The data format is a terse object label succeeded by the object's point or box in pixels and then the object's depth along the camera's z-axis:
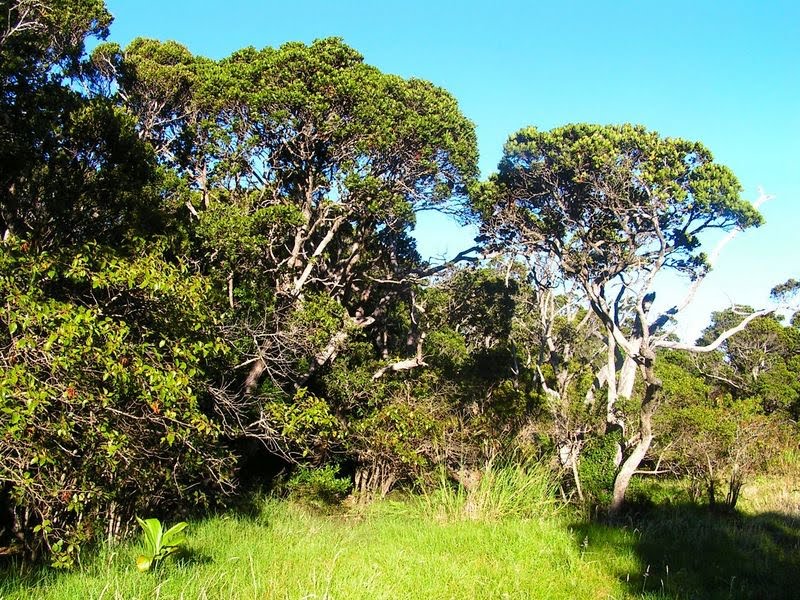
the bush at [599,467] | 9.89
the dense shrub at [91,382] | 4.09
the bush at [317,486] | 9.80
